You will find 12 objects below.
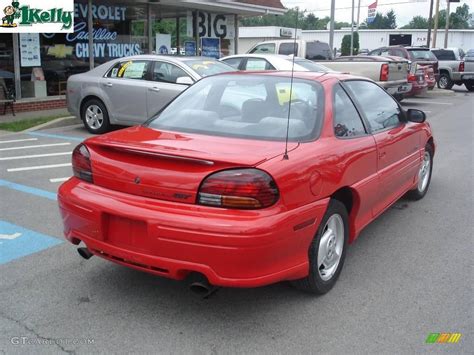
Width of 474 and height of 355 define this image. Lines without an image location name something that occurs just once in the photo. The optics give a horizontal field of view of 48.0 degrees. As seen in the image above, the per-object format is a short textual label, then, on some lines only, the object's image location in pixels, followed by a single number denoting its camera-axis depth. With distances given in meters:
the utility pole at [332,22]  20.26
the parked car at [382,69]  14.52
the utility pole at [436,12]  36.83
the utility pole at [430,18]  32.94
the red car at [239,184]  3.04
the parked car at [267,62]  11.84
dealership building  13.21
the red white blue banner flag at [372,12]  34.16
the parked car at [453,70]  22.64
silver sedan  9.74
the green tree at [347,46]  48.55
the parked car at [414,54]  19.08
